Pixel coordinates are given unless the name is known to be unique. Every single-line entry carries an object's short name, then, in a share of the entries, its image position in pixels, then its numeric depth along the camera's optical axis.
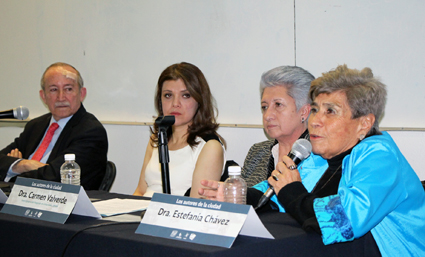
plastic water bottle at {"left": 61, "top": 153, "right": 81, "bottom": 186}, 4.02
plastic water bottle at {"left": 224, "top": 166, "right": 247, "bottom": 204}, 3.59
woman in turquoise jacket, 3.14
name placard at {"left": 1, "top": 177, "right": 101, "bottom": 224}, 3.53
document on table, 3.61
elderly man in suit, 4.34
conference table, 2.77
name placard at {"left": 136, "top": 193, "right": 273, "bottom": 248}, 2.78
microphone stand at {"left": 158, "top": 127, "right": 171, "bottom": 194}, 3.52
